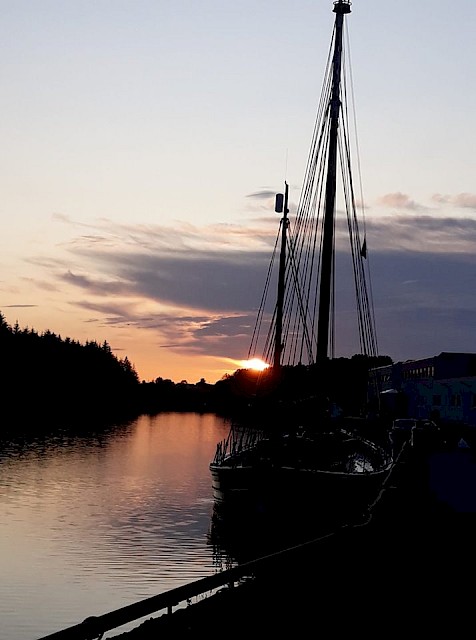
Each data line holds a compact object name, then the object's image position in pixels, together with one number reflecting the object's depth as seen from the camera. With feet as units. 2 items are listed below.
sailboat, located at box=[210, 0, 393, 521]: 120.67
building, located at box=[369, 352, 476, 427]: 238.07
